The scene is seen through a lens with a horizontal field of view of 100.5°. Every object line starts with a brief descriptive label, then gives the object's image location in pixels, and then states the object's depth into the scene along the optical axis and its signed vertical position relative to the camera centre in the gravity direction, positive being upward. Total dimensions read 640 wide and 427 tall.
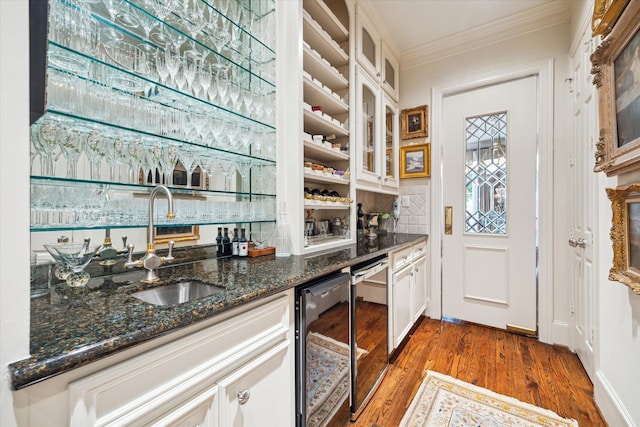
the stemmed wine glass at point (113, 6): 1.01 +0.80
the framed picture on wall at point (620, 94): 1.09 +0.56
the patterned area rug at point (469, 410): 1.44 -1.12
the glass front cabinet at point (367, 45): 2.08 +1.44
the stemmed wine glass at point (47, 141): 0.84 +0.23
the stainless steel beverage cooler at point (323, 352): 1.08 -0.62
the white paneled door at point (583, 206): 1.70 +0.06
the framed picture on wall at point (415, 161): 2.84 +0.58
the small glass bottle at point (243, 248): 1.47 -0.19
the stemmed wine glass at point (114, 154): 1.02 +0.23
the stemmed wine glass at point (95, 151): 0.96 +0.23
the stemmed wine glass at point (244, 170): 1.48 +0.25
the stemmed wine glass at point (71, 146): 0.90 +0.23
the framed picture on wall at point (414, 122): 2.85 +1.01
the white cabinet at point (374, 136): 2.10 +0.70
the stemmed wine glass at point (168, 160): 1.18 +0.24
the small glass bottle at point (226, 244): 1.49 -0.17
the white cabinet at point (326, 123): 1.68 +0.63
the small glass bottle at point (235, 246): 1.48 -0.18
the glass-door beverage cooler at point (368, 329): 1.44 -0.68
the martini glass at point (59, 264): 0.90 -0.17
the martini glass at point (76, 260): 0.88 -0.16
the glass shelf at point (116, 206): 0.84 +0.03
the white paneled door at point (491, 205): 2.44 +0.09
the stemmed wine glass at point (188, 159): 1.24 +0.26
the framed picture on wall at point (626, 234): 1.12 -0.09
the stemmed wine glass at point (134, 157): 1.08 +0.23
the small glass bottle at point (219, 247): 1.48 -0.19
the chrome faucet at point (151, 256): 0.96 -0.16
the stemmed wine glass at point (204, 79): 1.30 +0.66
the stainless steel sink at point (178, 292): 0.95 -0.30
